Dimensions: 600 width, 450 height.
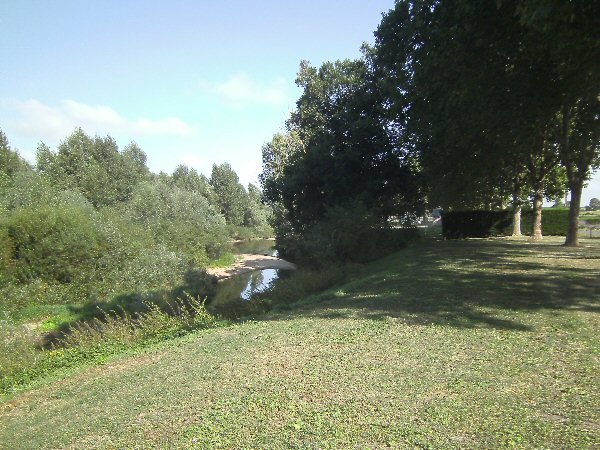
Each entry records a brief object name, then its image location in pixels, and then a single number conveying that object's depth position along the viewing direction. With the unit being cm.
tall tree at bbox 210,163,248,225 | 6894
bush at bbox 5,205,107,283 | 2150
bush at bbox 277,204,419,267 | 2286
